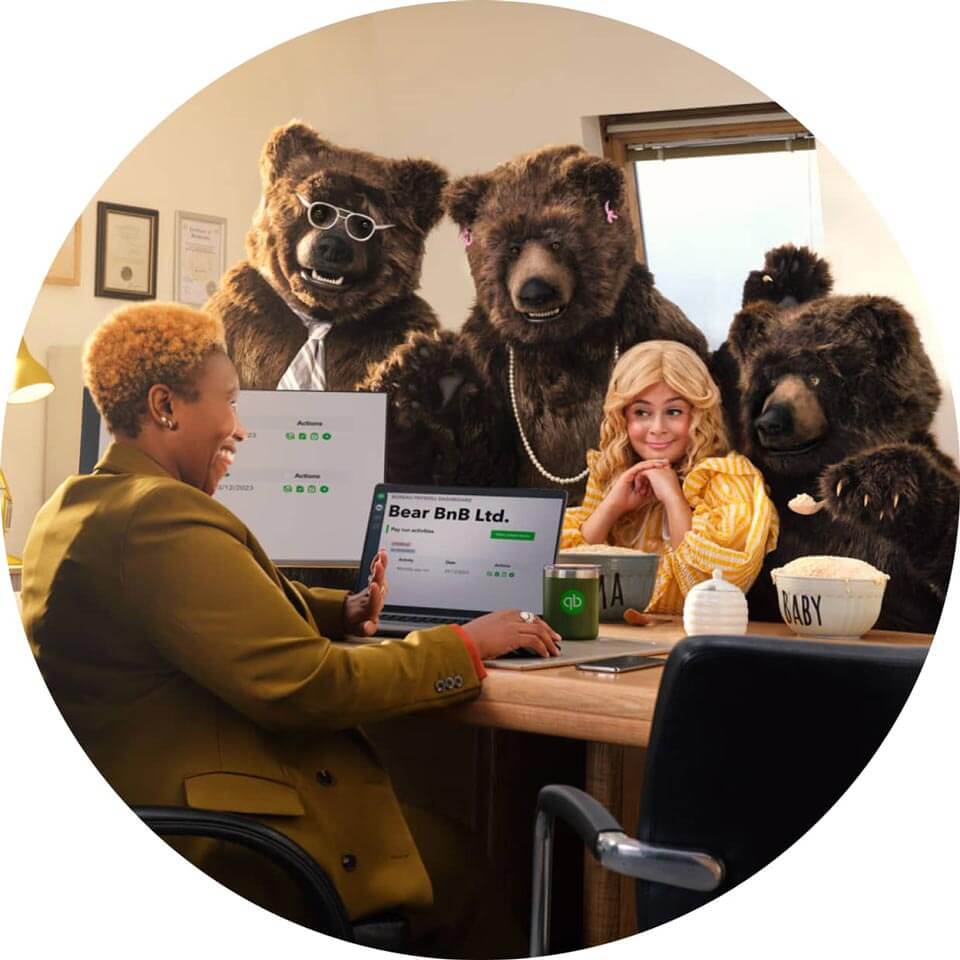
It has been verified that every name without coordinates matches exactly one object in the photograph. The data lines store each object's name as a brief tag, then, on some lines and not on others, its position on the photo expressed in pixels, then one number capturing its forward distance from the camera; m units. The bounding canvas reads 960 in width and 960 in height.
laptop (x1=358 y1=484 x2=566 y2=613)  1.89
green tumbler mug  1.80
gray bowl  2.03
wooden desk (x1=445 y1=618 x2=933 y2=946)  1.42
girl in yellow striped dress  2.12
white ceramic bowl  1.81
